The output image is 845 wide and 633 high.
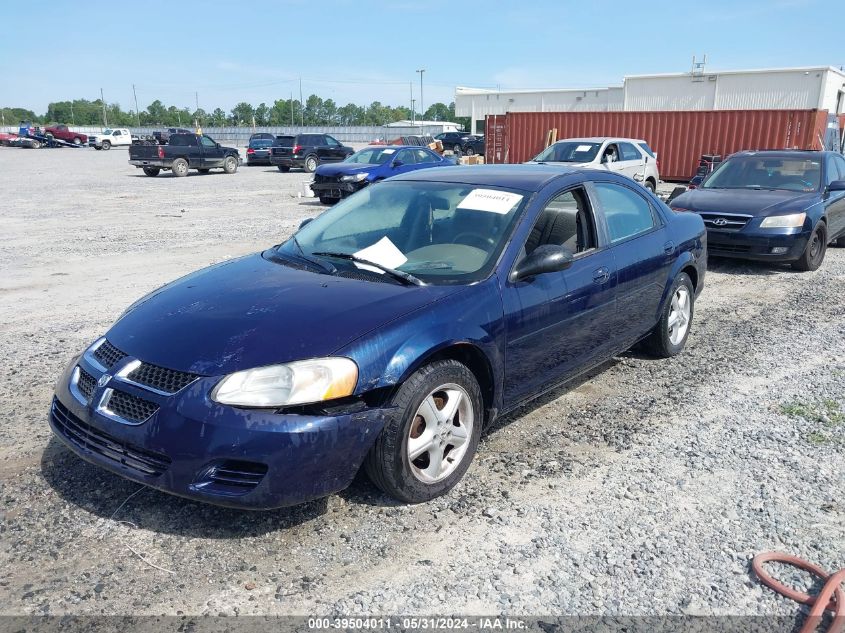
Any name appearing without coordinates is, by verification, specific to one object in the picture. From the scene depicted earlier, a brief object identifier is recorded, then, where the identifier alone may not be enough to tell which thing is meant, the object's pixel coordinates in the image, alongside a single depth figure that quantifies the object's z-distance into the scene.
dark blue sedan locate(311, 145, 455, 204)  16.11
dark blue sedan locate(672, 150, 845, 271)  8.67
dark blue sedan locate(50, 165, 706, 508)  2.89
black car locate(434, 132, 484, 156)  41.44
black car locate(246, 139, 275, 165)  32.53
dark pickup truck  25.38
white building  31.38
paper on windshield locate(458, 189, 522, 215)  4.05
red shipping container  20.64
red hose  2.59
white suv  15.50
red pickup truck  56.25
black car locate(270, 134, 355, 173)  28.66
